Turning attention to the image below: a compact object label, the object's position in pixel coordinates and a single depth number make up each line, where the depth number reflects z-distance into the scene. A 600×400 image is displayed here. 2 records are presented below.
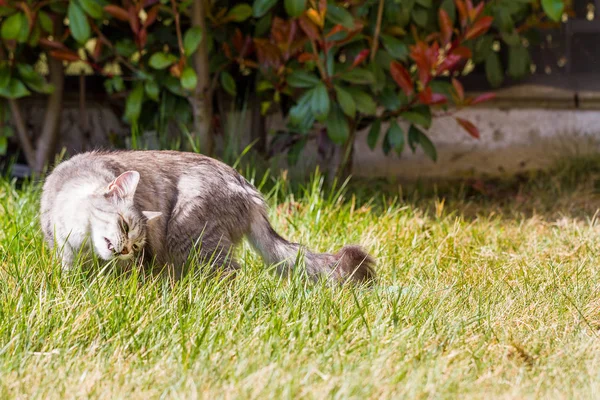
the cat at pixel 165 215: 5.41
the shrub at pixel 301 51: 8.29
